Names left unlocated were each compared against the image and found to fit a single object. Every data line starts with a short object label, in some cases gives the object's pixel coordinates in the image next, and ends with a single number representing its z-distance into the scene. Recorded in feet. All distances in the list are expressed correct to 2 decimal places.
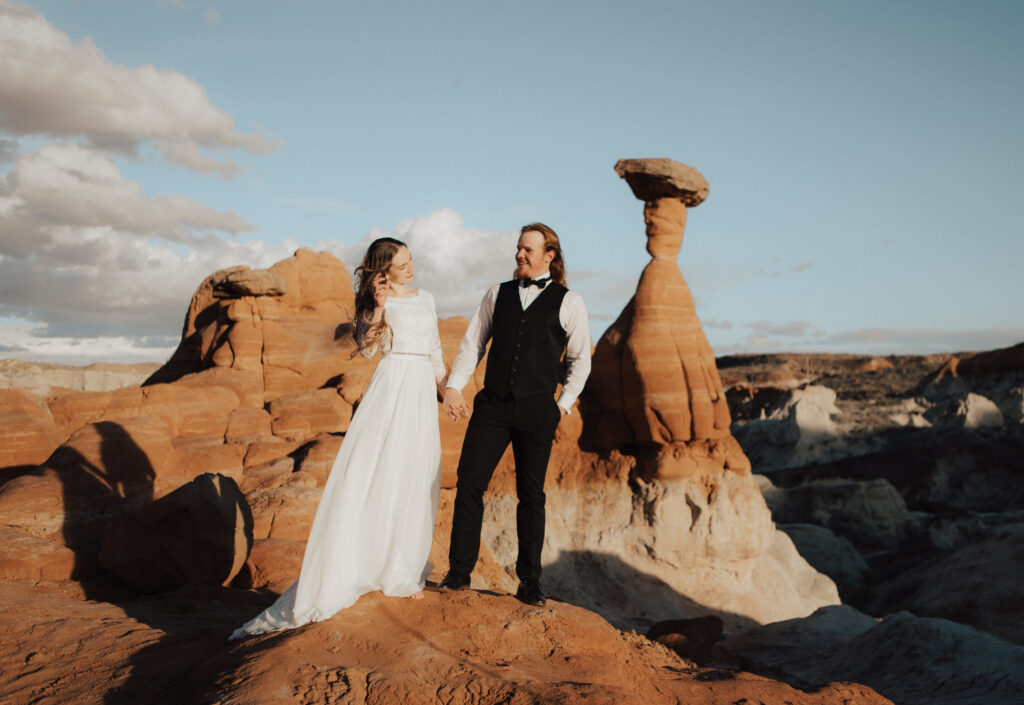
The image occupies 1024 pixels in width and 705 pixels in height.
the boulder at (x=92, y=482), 24.06
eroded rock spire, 48.34
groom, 13.66
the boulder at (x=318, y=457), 32.96
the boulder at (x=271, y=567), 22.00
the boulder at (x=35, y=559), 20.04
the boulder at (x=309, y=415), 42.91
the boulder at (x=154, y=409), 39.70
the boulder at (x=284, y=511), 27.55
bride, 12.53
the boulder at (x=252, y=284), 54.39
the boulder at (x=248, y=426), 41.06
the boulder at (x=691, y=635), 34.98
